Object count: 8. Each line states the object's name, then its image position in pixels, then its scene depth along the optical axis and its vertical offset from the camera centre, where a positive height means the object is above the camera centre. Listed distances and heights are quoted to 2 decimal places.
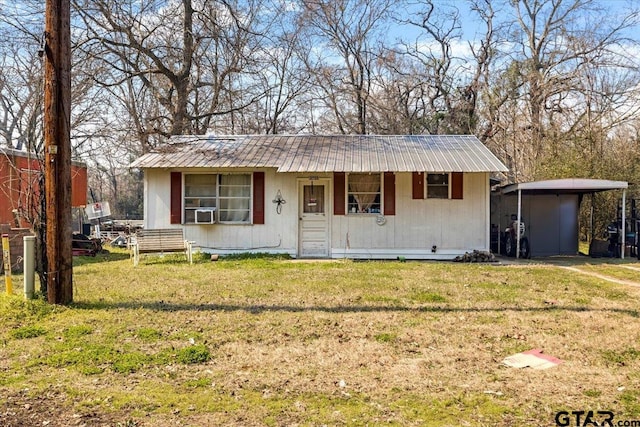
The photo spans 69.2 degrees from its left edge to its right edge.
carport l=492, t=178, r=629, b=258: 12.94 -0.18
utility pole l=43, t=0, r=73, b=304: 5.68 +0.87
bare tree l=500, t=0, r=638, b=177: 17.95 +4.90
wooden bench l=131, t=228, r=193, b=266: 10.74 -0.68
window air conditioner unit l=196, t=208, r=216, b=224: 11.88 -0.06
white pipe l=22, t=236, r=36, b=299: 5.84 -0.65
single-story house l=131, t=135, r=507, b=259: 11.64 +0.28
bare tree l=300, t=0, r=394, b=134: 24.67 +7.74
